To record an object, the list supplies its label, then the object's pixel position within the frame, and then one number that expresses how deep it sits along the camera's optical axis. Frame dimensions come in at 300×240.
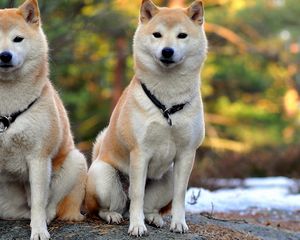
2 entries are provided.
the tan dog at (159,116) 8.26
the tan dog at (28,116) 7.85
